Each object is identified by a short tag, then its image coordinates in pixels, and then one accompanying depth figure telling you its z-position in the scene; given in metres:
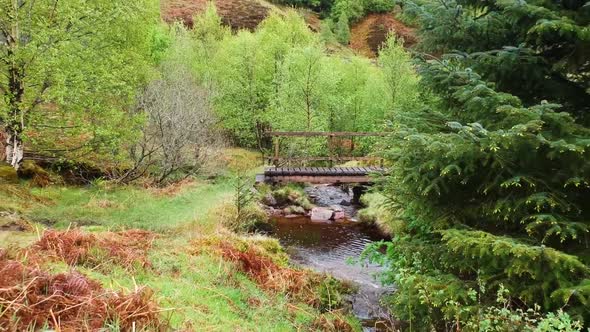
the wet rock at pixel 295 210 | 18.30
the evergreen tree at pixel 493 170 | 4.29
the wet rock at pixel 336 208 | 18.70
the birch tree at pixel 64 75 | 12.44
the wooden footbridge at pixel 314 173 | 17.89
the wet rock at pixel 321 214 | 17.66
